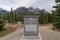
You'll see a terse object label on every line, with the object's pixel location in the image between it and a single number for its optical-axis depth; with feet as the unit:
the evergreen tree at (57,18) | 19.52
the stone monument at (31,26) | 10.81
